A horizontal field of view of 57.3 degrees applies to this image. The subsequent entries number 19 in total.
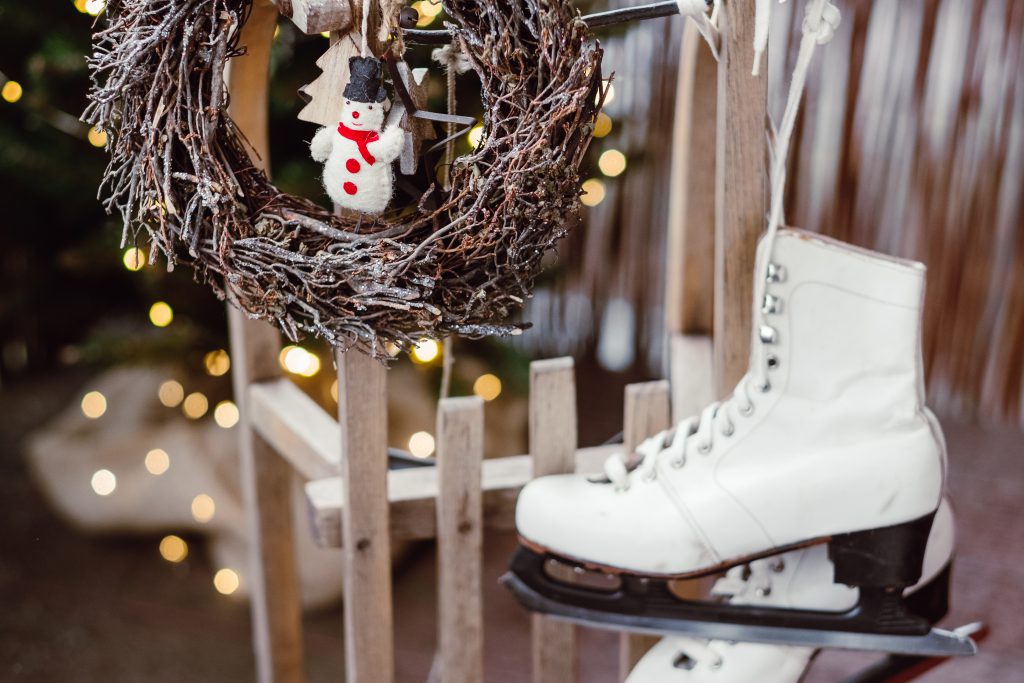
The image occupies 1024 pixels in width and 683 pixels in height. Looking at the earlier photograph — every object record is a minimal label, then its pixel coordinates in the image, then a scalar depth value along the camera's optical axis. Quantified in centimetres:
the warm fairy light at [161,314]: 177
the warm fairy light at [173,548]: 191
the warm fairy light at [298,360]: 163
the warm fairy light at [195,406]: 187
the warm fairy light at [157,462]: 188
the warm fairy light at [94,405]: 206
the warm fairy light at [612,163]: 184
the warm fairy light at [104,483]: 192
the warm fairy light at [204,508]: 181
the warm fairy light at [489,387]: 198
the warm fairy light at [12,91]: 163
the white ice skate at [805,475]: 79
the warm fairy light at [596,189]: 198
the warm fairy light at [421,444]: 186
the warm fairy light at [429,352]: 146
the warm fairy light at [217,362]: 178
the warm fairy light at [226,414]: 186
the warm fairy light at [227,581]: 182
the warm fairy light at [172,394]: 189
